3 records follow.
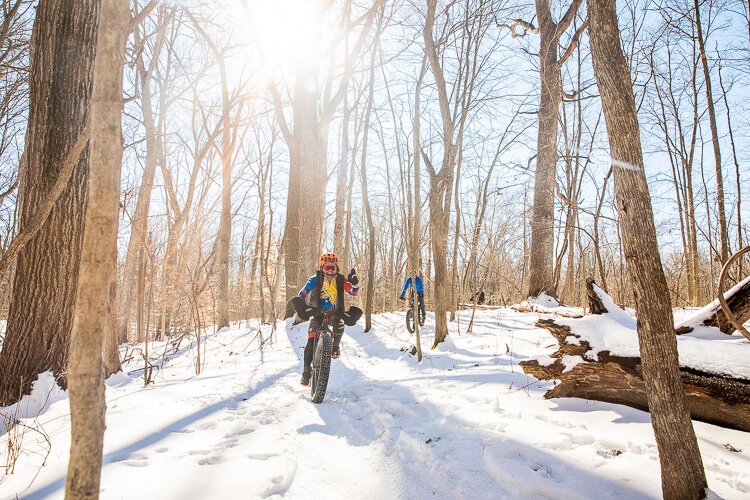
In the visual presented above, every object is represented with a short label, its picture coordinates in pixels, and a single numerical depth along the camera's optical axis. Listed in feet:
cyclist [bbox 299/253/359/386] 17.26
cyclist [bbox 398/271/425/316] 33.35
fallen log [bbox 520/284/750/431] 8.52
